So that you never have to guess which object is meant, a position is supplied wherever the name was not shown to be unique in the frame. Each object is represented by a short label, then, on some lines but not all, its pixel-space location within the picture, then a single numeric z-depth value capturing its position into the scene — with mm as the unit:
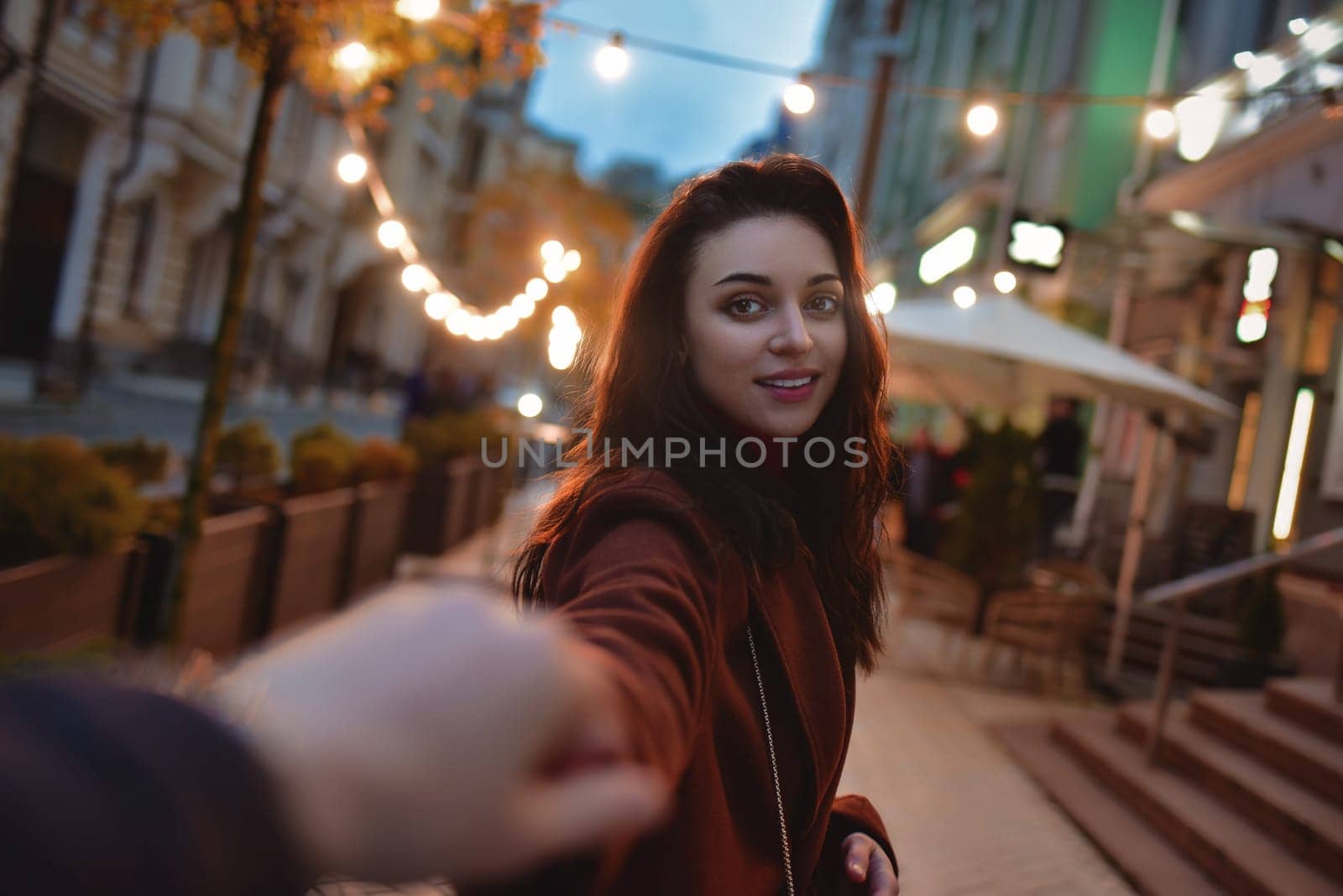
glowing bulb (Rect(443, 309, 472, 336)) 9609
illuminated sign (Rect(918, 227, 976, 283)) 11312
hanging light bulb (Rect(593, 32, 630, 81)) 7130
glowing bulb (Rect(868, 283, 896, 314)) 9853
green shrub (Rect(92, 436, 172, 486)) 5238
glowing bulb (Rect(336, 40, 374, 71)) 4484
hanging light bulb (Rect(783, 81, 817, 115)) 7422
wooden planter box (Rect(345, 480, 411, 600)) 7379
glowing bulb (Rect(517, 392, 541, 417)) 8477
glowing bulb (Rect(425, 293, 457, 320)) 8984
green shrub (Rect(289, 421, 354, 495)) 7066
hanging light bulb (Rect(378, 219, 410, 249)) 6633
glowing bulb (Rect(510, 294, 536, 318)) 10281
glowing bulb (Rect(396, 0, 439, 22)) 4371
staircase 4289
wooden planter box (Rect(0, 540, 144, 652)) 3301
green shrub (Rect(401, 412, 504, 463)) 10727
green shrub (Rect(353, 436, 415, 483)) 8203
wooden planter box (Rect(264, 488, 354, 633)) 5766
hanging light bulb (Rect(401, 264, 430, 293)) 8016
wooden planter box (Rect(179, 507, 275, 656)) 4727
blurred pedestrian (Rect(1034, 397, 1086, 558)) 10852
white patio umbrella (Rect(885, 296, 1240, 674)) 7742
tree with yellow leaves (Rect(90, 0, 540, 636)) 3967
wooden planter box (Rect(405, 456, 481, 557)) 9578
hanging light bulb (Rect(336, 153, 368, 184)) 6043
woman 944
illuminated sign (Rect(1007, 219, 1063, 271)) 9500
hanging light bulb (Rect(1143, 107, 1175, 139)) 9000
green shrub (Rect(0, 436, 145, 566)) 3598
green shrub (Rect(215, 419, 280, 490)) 6723
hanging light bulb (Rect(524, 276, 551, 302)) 10008
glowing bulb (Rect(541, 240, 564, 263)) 9828
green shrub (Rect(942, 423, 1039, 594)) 9086
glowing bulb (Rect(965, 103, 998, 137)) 7344
